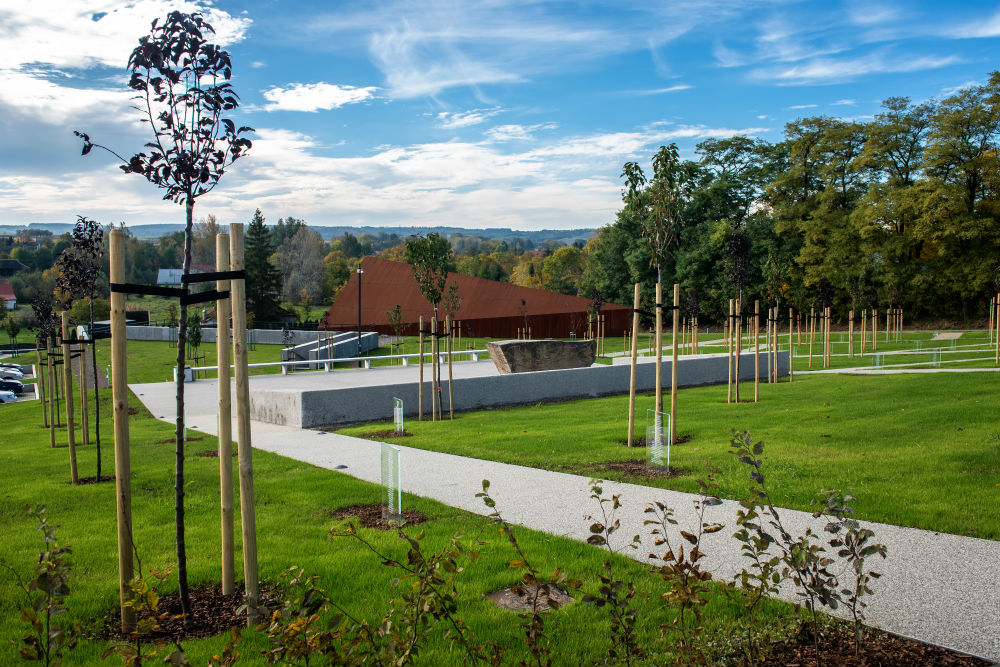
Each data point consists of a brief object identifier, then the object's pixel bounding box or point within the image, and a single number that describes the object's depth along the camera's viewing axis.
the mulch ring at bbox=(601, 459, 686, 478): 7.37
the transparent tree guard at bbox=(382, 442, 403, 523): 5.43
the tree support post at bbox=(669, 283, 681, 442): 8.70
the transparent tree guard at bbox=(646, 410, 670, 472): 7.25
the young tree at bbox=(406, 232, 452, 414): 16.02
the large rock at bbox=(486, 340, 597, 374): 17.28
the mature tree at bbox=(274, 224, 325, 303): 85.62
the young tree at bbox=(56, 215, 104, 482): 8.63
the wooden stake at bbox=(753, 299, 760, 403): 13.61
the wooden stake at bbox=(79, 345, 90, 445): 7.64
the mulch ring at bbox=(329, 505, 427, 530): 5.81
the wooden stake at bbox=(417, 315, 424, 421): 12.13
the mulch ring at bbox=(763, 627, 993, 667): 3.39
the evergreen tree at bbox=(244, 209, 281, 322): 54.88
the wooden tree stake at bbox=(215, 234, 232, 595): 3.98
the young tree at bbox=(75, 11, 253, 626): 3.87
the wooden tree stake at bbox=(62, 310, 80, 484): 7.32
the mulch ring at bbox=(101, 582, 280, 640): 3.81
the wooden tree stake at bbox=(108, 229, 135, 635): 3.70
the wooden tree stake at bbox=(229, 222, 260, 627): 3.84
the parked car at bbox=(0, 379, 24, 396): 29.95
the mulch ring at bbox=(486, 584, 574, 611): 4.15
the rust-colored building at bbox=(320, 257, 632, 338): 42.44
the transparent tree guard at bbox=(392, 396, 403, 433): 9.07
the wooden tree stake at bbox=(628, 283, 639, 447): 8.70
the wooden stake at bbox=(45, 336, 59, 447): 10.53
